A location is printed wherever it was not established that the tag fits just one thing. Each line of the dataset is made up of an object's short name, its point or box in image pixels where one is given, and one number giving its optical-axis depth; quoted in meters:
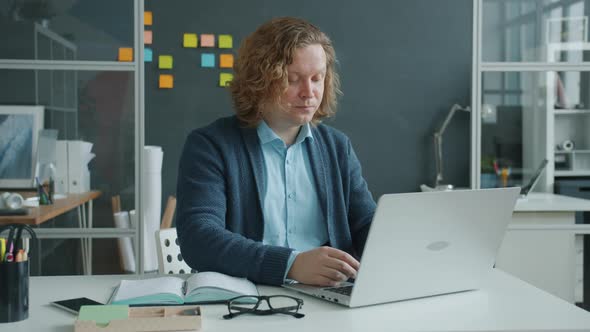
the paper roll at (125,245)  3.41
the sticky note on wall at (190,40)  4.48
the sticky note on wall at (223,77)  4.50
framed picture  3.31
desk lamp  4.51
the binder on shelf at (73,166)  3.36
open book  1.42
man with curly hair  1.91
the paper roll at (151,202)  3.49
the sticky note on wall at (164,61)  4.48
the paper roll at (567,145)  3.78
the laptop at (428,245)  1.34
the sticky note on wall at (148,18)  4.46
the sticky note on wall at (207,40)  4.48
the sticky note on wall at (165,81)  4.50
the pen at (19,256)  1.36
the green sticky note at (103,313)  1.25
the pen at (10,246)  1.37
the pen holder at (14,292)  1.32
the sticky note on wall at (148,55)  4.46
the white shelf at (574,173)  3.75
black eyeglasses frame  1.35
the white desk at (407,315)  1.29
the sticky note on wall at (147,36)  4.46
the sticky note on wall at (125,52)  3.40
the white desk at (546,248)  3.69
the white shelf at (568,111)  3.78
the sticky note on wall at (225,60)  4.50
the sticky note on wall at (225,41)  4.49
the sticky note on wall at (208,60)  4.49
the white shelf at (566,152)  3.77
